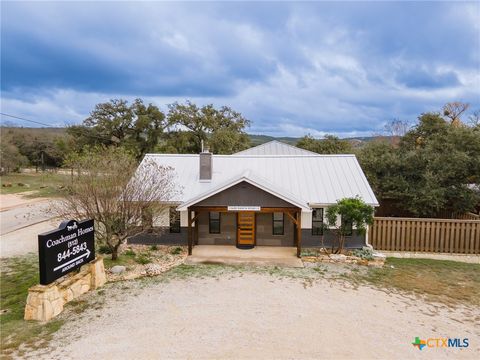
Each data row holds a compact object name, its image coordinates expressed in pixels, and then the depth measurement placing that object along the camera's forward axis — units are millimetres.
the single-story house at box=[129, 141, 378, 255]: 13305
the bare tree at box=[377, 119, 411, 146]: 46875
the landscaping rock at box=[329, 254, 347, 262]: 12898
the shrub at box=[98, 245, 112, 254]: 12938
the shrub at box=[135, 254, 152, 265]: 12195
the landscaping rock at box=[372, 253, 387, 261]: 12930
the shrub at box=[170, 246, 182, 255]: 13645
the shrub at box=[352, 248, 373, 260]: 12945
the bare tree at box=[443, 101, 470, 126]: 39125
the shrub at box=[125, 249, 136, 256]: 12983
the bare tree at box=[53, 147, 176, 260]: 11266
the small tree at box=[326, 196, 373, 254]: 12766
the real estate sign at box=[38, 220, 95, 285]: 8148
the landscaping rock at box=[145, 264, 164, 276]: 11173
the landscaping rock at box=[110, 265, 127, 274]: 11035
